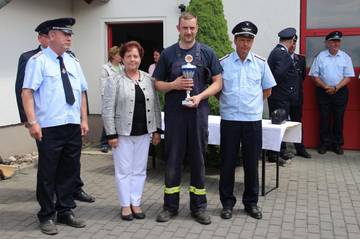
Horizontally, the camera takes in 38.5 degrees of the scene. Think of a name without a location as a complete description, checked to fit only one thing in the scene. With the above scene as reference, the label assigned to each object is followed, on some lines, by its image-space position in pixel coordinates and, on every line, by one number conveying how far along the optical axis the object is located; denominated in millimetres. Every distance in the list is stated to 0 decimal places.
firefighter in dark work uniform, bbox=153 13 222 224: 5031
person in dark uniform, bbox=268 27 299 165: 7738
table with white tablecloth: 6062
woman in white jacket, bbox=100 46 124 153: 8578
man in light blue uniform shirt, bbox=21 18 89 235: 4773
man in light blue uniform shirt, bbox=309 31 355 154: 8734
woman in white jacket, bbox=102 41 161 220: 5121
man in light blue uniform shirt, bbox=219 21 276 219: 5219
